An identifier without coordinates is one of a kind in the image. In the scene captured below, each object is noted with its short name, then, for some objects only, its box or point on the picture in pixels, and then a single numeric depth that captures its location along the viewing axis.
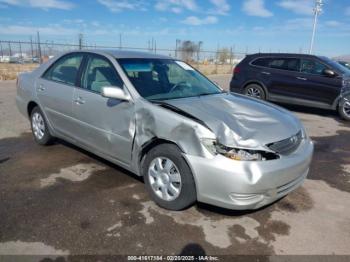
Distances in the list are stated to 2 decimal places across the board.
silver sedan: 3.00
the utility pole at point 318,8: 31.64
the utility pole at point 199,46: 31.70
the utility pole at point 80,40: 23.34
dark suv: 8.62
